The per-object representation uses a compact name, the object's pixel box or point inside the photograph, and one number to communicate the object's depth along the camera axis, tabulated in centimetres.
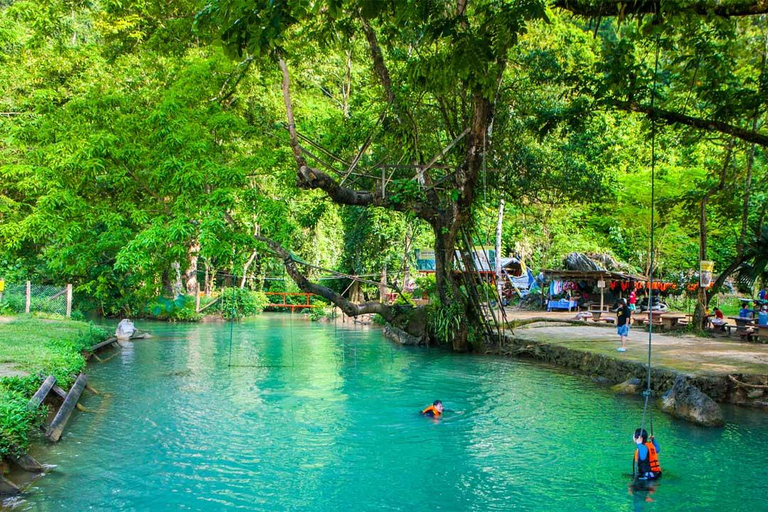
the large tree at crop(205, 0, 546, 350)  1447
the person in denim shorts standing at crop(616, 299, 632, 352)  1488
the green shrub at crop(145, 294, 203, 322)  2808
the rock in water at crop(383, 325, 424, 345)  1976
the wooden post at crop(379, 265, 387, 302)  2704
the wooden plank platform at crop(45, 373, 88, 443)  876
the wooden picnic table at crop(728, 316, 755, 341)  1636
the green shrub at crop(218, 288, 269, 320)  2978
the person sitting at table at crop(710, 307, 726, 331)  1784
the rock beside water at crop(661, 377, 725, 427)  988
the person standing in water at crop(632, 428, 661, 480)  723
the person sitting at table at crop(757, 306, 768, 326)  1606
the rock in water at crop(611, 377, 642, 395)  1205
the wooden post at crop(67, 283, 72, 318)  2059
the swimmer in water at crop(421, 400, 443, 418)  1080
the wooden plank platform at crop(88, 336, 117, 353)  1627
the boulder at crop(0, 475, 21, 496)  664
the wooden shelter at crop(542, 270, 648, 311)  2623
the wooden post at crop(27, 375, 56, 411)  779
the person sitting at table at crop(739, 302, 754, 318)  1853
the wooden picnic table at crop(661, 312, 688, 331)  1912
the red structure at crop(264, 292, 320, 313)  3222
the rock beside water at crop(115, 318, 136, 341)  2073
